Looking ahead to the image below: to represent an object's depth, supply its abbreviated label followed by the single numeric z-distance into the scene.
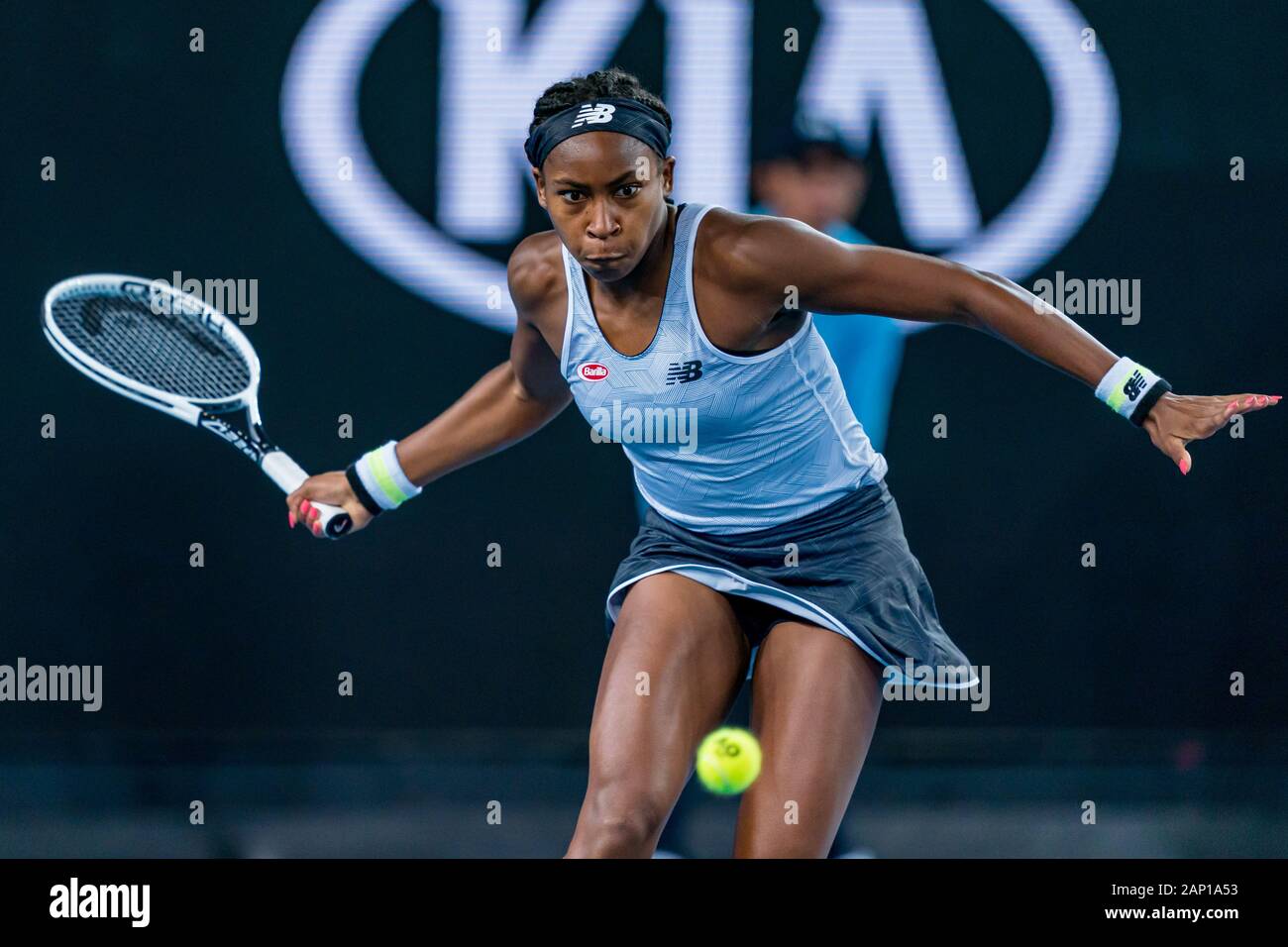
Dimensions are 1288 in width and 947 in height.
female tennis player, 5.00
